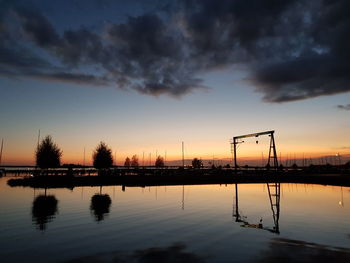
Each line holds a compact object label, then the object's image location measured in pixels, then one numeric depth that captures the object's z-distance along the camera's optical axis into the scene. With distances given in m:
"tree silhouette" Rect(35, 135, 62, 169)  65.44
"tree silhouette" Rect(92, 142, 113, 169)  81.12
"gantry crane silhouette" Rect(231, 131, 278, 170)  48.75
